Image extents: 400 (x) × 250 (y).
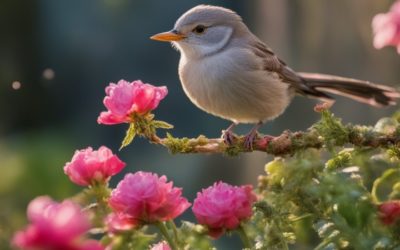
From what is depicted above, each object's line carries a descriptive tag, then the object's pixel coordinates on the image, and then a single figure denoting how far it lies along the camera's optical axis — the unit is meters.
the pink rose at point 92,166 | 3.40
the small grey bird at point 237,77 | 3.74
